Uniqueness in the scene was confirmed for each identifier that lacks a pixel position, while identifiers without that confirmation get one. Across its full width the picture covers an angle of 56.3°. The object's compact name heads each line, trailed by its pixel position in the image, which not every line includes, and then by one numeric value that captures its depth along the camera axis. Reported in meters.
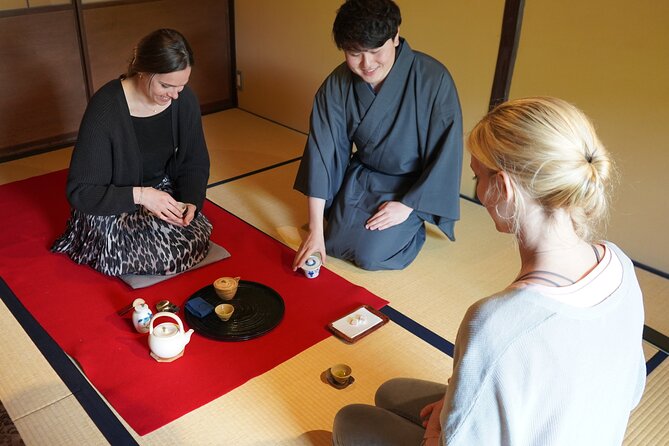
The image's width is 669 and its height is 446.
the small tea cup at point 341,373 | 2.07
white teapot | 2.10
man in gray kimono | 2.65
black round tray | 2.28
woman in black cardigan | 2.37
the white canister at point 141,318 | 2.24
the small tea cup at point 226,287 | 2.37
